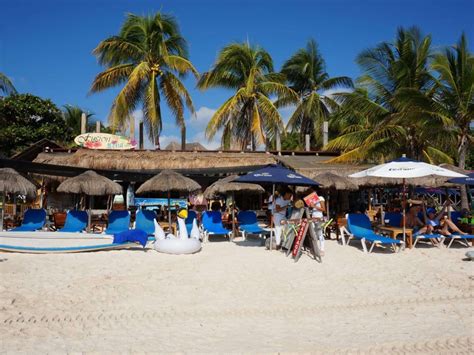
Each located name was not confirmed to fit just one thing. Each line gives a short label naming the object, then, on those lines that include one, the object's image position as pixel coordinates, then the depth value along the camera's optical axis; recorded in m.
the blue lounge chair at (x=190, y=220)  11.13
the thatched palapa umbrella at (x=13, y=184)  11.36
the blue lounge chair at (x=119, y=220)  11.16
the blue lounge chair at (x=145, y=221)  10.98
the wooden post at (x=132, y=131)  25.12
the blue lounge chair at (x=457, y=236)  9.54
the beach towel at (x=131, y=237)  9.01
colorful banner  17.89
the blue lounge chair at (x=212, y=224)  11.00
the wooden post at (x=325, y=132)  21.82
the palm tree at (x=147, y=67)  18.16
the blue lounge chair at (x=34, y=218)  11.60
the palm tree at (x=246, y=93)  18.72
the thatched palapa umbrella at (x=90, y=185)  11.49
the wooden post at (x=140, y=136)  21.58
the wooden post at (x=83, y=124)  20.98
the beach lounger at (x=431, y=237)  9.38
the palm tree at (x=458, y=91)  12.69
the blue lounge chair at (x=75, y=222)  11.39
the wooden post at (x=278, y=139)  19.31
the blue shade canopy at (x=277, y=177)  8.65
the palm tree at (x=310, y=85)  23.97
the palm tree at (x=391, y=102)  14.17
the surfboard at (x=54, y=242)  8.30
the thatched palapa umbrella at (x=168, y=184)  11.22
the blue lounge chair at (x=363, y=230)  8.92
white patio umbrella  9.11
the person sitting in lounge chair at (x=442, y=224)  9.88
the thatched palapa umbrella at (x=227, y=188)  11.99
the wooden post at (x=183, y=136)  21.32
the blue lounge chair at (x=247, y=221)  11.13
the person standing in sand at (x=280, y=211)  9.34
